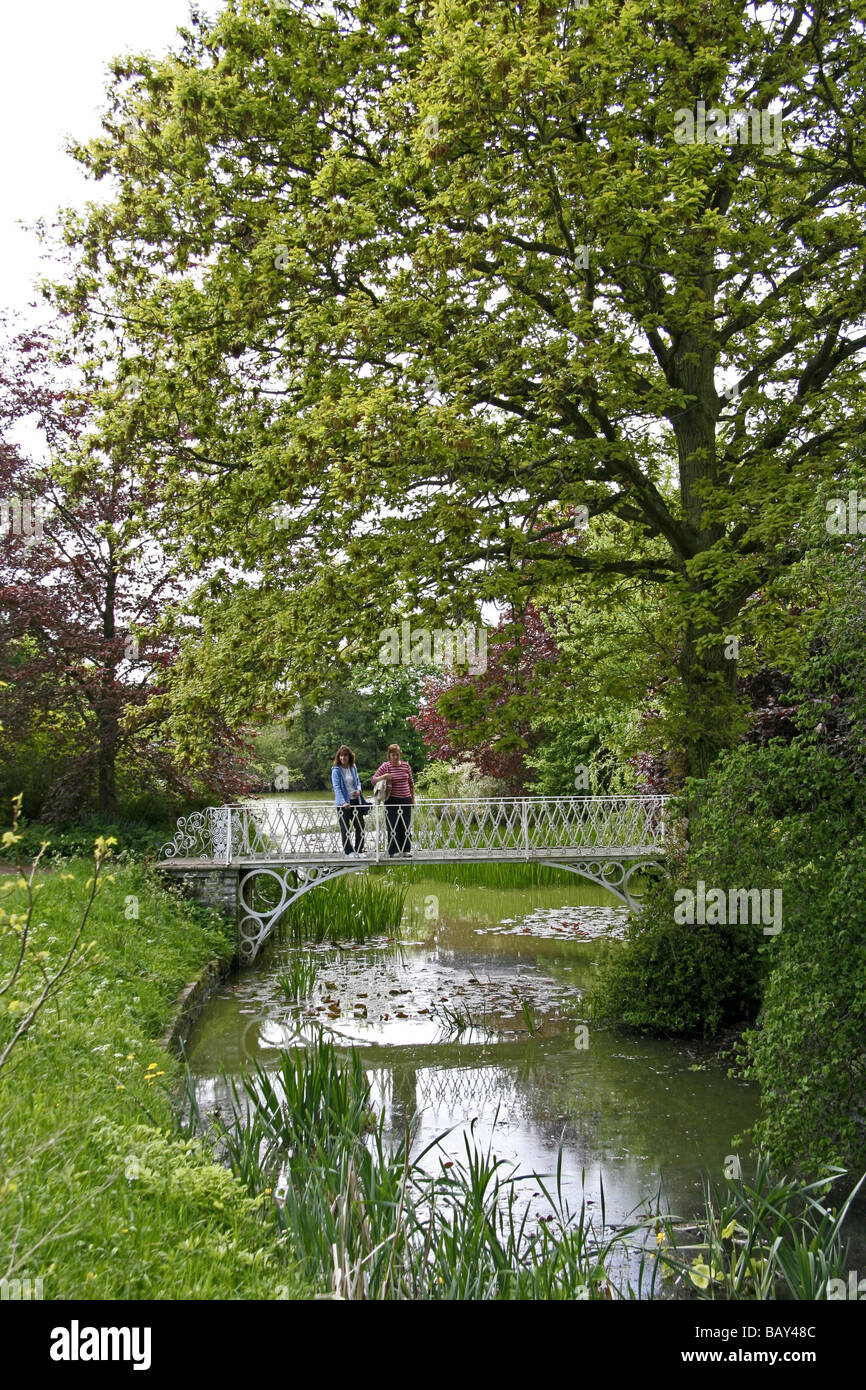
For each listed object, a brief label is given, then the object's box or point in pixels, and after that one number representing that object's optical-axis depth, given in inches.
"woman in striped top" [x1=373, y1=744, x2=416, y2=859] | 520.7
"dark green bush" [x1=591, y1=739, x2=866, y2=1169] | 219.9
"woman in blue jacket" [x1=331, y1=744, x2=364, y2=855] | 514.3
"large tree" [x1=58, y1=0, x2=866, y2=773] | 304.5
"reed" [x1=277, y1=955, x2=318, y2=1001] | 417.7
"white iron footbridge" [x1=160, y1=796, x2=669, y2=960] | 505.4
